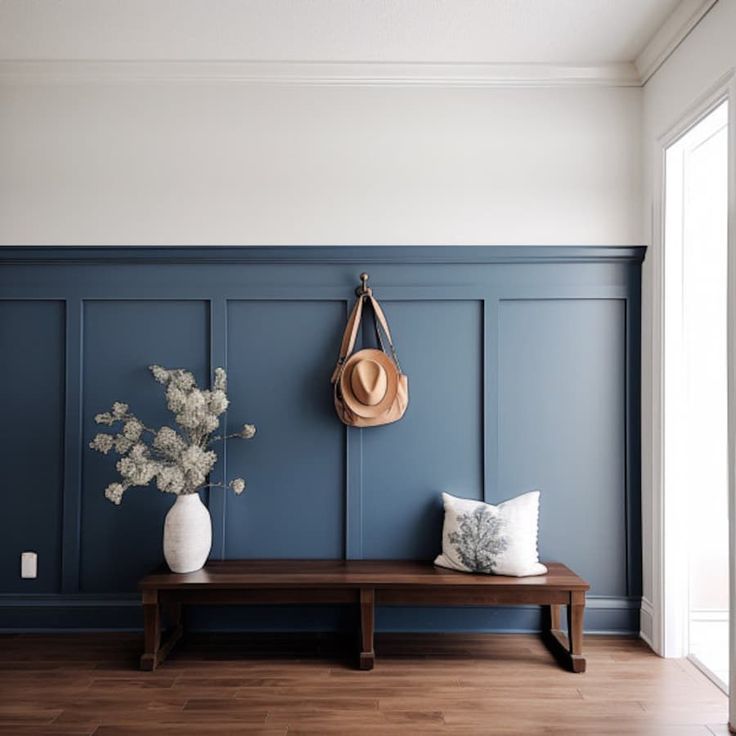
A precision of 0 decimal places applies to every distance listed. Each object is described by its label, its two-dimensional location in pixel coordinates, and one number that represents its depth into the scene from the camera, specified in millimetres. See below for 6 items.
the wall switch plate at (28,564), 3400
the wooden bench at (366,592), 2963
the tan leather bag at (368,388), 3232
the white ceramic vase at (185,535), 3082
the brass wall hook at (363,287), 3391
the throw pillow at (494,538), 3080
